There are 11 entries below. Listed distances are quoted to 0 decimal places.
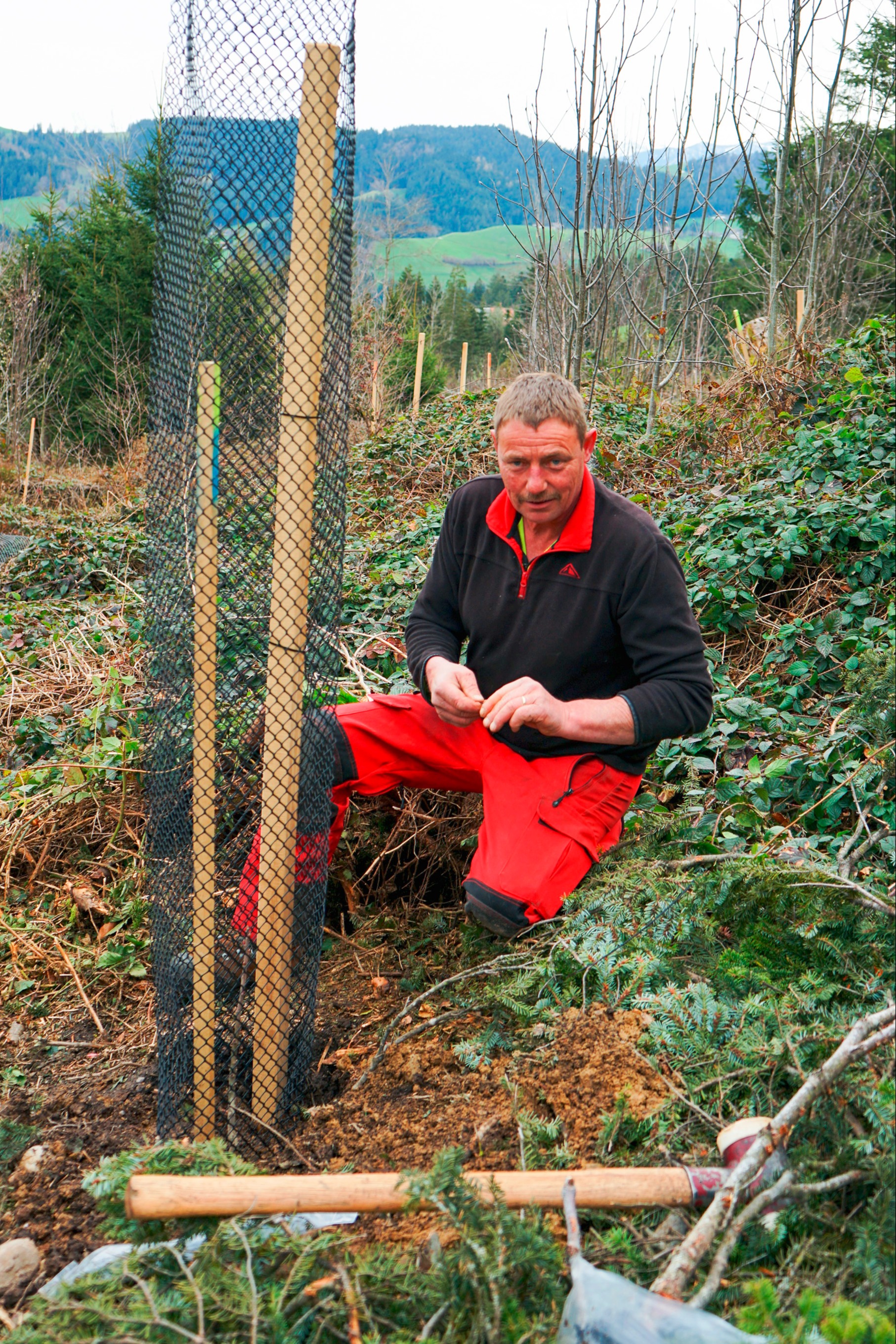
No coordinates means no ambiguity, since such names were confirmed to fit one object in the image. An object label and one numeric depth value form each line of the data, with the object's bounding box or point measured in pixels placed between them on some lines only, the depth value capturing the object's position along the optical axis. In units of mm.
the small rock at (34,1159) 2053
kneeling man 2531
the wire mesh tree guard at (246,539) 1733
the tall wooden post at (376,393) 13030
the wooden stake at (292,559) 1693
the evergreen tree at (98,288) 19031
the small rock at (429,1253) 1250
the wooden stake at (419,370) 13188
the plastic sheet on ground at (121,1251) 1339
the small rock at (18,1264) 1670
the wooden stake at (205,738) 1758
